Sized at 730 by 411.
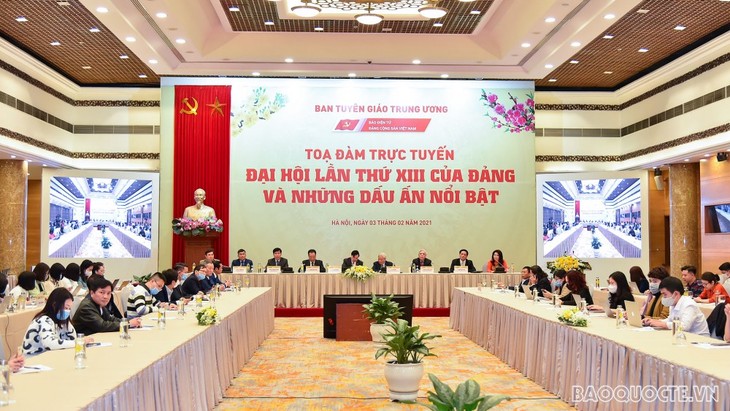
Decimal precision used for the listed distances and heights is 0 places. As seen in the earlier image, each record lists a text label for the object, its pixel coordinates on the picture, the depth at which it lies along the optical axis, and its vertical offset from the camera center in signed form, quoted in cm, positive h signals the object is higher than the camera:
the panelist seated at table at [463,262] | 1348 -61
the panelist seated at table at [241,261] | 1335 -60
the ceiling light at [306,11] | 992 +289
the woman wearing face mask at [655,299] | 673 -65
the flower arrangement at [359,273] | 1241 -75
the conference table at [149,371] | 332 -77
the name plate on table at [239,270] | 1286 -73
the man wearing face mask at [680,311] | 567 -63
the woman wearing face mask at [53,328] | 466 -65
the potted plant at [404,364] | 618 -113
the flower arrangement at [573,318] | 596 -72
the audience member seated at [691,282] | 909 -67
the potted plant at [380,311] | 930 -103
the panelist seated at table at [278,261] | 1337 -60
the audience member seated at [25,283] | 838 -63
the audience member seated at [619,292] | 721 -61
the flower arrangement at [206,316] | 602 -71
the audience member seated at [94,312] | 563 -64
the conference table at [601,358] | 396 -89
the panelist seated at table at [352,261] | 1328 -59
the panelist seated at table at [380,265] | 1329 -66
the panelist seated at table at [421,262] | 1345 -61
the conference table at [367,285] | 1266 -96
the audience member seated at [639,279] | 918 -62
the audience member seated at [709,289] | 885 -72
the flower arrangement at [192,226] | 1371 +2
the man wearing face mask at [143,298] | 745 -72
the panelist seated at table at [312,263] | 1338 -64
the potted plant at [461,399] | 260 -60
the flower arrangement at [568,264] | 1207 -57
